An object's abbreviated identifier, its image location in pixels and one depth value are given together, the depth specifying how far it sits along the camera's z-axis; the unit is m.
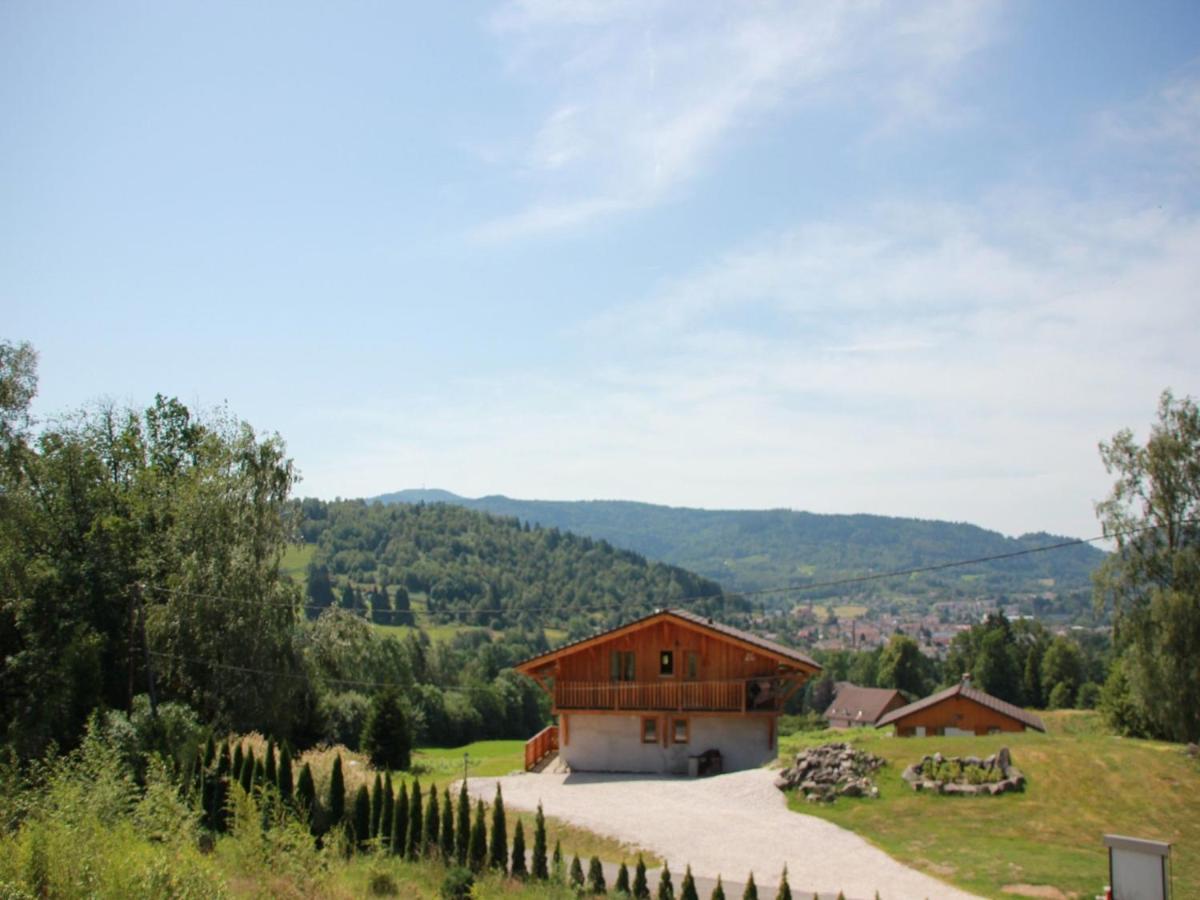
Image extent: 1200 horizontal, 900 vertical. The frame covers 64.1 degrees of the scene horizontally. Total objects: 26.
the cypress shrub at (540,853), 15.91
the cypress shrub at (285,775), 20.33
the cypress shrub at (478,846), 17.17
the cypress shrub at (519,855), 16.52
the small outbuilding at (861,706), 76.94
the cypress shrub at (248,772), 20.84
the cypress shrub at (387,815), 18.89
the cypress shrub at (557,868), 15.48
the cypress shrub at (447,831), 17.86
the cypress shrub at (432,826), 18.12
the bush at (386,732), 31.78
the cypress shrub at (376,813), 19.22
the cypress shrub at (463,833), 17.45
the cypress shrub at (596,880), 14.84
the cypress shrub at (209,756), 21.53
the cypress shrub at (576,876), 15.11
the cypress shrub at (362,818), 19.34
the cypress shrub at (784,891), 12.16
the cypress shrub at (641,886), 14.16
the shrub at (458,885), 15.45
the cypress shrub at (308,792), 19.59
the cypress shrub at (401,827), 18.74
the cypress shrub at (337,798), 19.58
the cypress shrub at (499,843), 16.88
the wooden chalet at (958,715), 45.78
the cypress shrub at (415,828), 18.39
